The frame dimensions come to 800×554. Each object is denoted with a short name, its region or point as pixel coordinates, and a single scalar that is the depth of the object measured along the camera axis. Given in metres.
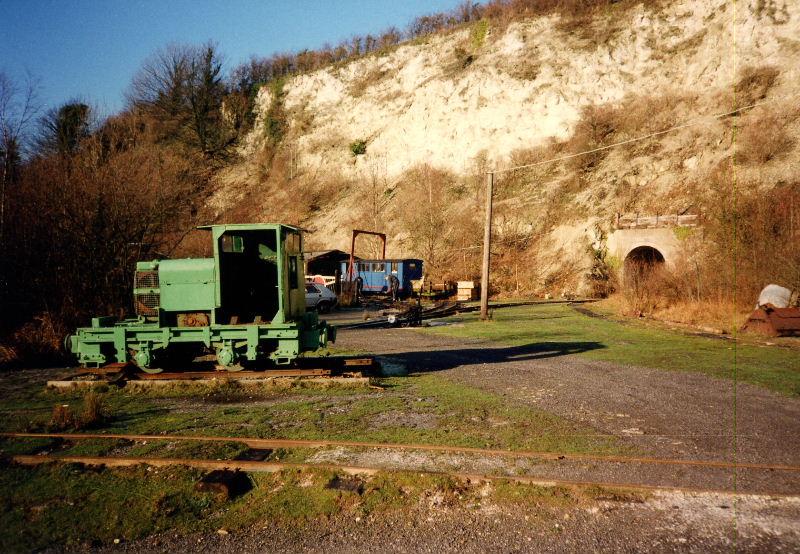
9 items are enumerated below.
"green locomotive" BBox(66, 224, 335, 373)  9.09
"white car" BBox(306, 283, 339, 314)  25.30
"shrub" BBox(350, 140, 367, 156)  54.59
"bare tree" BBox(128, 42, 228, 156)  61.22
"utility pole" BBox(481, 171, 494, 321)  20.72
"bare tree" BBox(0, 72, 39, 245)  15.84
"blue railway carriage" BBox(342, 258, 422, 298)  33.66
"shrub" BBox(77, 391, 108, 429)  6.94
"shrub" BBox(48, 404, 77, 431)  6.82
